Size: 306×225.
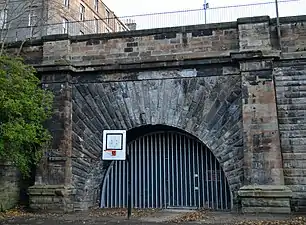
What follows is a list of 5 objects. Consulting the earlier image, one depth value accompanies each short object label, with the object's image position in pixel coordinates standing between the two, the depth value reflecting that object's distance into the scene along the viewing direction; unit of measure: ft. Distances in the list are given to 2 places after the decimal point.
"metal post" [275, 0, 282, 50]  38.81
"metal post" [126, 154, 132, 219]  34.20
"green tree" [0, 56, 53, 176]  34.86
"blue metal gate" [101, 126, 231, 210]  41.50
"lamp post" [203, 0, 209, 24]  45.46
